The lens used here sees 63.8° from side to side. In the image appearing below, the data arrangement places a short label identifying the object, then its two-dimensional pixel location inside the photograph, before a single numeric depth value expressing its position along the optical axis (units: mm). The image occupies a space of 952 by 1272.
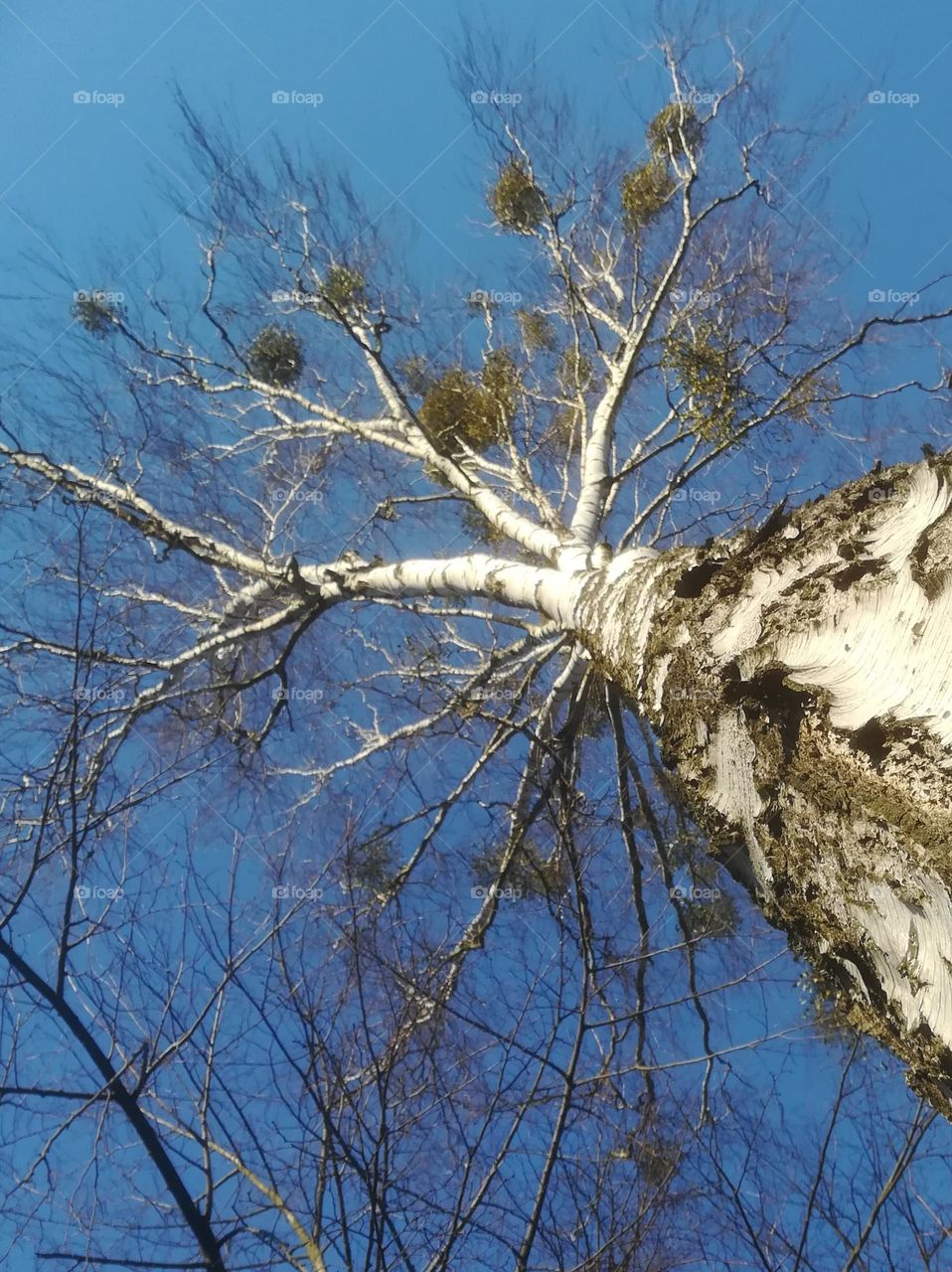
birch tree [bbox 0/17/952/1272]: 1166
